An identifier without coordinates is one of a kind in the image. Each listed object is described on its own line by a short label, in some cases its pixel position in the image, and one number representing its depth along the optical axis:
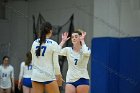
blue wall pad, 17.30
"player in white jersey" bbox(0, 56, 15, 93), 19.73
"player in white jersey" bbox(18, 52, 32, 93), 16.57
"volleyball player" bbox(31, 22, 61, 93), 11.17
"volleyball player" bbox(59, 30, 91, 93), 12.26
